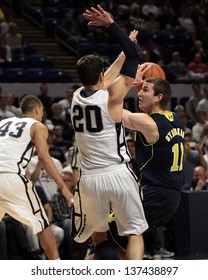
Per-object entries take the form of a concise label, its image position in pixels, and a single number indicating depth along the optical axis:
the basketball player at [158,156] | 8.04
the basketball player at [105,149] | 7.54
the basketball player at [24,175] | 9.16
